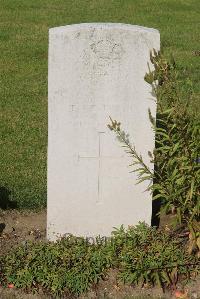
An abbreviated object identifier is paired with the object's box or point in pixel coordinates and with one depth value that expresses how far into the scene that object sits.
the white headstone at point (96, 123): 4.66
